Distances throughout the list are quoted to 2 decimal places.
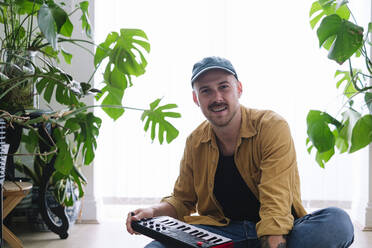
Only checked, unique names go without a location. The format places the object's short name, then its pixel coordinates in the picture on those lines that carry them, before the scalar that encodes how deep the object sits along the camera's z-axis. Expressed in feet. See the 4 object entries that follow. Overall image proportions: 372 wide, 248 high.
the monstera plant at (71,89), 5.61
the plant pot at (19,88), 5.58
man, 4.72
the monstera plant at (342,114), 5.38
